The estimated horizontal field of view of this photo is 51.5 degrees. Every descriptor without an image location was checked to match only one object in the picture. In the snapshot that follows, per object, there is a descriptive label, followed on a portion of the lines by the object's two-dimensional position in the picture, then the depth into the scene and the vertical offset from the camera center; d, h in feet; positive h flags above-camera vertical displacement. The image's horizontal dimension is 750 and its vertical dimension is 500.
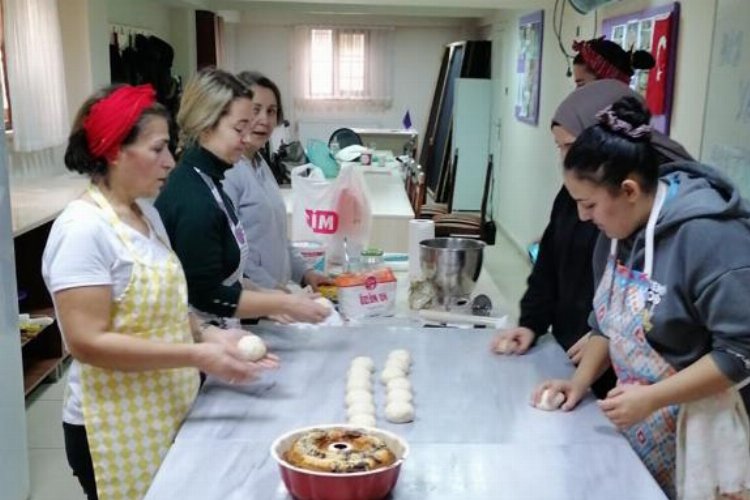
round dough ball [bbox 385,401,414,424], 4.69 -2.03
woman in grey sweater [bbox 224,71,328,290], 7.21 -1.20
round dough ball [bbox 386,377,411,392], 5.09 -2.02
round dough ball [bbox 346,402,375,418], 4.73 -2.03
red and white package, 7.33 -2.08
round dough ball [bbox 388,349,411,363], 5.68 -2.05
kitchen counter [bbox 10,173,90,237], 11.32 -2.20
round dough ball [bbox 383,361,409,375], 5.46 -2.04
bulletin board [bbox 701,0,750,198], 8.36 -0.26
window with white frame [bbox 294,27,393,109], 32.01 +0.12
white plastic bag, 9.37 -1.68
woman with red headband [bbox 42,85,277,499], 4.66 -1.47
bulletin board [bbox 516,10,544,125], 19.79 +0.15
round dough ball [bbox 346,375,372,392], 5.11 -2.03
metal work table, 3.97 -2.08
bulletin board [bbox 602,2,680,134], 10.78 +0.35
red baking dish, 3.63 -1.90
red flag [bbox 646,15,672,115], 10.85 +0.12
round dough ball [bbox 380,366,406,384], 5.30 -2.04
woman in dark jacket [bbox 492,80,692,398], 6.04 -1.78
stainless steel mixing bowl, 7.54 -1.87
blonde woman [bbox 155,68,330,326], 5.69 -1.03
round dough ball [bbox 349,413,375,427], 4.60 -2.04
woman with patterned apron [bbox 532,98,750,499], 4.25 -1.26
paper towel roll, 8.79 -1.84
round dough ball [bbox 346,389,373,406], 4.89 -2.02
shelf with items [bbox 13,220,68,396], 12.39 -4.05
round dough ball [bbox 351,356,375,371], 5.50 -2.04
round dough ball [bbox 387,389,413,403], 4.89 -2.01
